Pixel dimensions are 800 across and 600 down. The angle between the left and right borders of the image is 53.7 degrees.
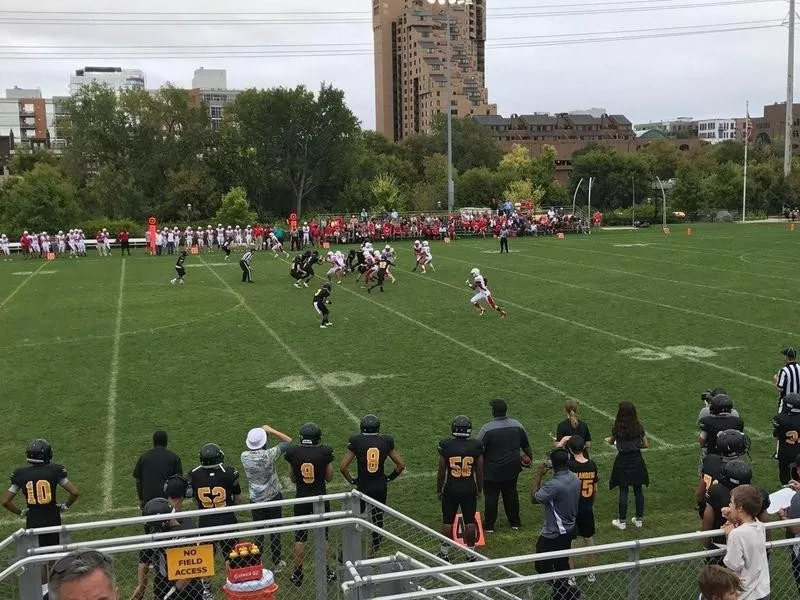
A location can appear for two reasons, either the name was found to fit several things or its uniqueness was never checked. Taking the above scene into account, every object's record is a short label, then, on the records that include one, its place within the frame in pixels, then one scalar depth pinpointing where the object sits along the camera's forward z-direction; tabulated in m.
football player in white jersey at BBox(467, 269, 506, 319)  19.72
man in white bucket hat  7.20
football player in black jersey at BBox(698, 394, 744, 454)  7.73
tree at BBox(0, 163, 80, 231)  47.94
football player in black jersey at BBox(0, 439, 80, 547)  6.99
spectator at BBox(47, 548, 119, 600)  2.38
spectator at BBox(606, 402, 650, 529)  7.91
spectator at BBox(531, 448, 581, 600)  6.46
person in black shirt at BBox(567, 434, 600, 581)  7.08
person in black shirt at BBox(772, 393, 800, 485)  8.00
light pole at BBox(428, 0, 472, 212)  51.53
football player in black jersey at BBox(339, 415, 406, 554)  7.40
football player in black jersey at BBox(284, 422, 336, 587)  7.24
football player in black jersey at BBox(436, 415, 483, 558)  7.34
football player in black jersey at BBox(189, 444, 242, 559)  6.59
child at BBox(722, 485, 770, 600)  4.63
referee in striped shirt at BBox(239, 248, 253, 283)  27.41
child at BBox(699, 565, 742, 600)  3.64
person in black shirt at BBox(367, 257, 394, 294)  24.04
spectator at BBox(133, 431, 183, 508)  7.18
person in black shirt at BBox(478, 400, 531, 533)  7.91
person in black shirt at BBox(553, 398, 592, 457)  7.97
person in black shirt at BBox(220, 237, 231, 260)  37.46
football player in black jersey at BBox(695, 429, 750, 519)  6.39
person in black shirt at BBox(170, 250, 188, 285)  26.91
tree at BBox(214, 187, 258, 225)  57.31
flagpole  56.56
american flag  56.63
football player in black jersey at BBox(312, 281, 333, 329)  18.94
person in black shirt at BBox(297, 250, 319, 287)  25.44
